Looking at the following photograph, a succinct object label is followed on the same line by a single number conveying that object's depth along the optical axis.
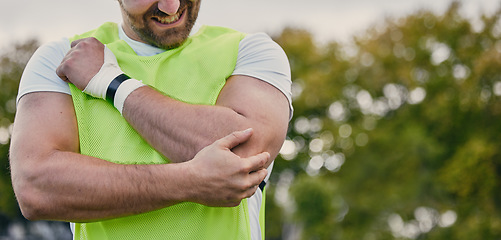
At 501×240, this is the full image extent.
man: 2.50
